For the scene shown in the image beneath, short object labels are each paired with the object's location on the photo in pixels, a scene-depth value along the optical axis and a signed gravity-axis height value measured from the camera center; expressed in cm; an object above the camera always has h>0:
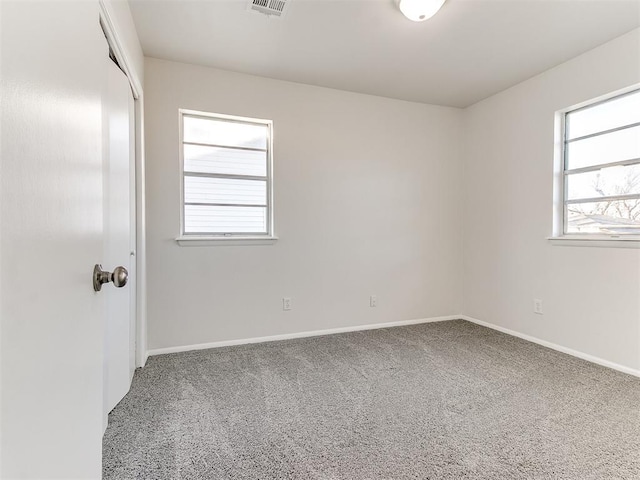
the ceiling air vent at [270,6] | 210 +150
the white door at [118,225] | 175 +3
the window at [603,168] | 252 +56
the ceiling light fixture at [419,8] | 201 +144
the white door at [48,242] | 44 -2
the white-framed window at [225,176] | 298 +53
